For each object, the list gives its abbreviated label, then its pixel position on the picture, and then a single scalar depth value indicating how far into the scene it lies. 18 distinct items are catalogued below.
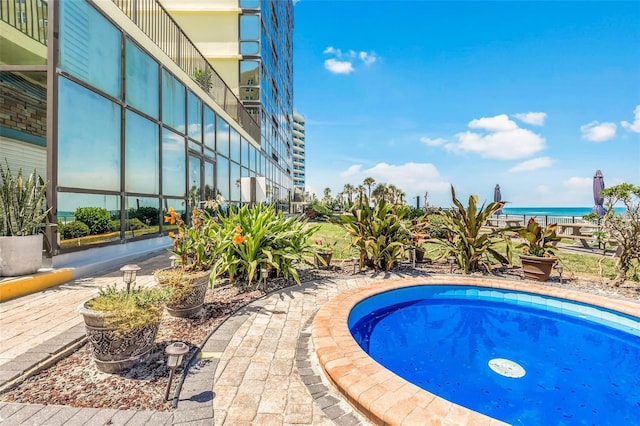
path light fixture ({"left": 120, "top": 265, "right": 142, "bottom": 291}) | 2.69
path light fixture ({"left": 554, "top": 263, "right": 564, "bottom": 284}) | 5.71
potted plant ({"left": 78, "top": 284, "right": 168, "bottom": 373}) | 2.26
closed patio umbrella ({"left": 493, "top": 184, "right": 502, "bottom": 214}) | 20.87
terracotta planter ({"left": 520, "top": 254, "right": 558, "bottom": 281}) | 5.54
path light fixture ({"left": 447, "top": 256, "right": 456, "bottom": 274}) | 6.25
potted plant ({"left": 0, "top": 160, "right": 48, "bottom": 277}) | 4.45
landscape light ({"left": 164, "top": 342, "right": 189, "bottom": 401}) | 1.95
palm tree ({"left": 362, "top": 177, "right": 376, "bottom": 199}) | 47.22
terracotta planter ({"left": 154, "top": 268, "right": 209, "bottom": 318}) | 3.38
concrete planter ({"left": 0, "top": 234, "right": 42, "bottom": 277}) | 4.43
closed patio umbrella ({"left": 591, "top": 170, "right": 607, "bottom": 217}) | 13.47
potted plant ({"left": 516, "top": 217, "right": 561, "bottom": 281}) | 5.58
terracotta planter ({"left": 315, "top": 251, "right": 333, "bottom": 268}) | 6.39
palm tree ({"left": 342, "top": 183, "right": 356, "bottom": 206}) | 57.75
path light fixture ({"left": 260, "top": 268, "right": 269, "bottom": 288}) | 4.75
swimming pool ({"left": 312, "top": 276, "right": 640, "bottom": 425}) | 1.85
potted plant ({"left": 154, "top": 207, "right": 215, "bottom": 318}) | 3.39
